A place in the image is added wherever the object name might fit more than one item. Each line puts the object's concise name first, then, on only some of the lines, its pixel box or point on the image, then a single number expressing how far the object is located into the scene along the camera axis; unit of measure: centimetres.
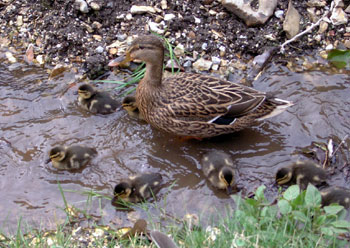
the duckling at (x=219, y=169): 317
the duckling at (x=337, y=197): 300
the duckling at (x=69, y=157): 337
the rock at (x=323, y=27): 439
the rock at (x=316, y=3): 448
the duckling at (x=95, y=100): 380
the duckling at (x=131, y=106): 380
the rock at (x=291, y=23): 432
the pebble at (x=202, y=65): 421
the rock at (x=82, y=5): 438
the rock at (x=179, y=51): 429
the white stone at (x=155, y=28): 438
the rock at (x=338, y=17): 439
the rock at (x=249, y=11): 432
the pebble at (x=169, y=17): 441
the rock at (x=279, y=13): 440
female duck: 349
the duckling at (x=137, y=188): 309
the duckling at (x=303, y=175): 321
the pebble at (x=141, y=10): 445
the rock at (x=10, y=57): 437
